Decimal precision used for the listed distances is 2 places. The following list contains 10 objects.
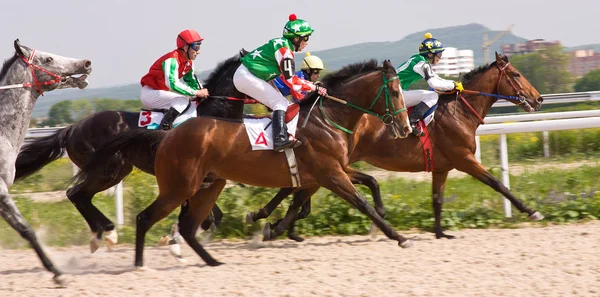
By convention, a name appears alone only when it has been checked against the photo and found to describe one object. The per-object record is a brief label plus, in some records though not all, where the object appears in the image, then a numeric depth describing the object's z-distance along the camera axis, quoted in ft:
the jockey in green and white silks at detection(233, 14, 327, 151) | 40.63
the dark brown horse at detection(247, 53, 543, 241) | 47.37
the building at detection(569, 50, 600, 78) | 316.60
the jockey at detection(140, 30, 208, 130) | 44.88
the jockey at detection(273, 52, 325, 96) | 49.96
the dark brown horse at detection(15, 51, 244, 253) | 45.19
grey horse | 35.24
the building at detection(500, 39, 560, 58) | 328.43
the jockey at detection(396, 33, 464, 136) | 48.24
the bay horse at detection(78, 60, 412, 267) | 38.40
